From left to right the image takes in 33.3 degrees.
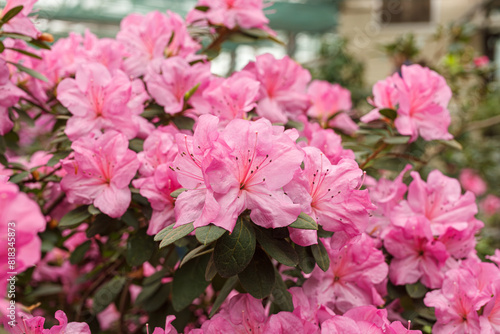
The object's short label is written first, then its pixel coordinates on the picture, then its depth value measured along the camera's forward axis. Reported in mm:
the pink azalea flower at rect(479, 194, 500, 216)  2020
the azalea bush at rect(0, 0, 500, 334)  483
